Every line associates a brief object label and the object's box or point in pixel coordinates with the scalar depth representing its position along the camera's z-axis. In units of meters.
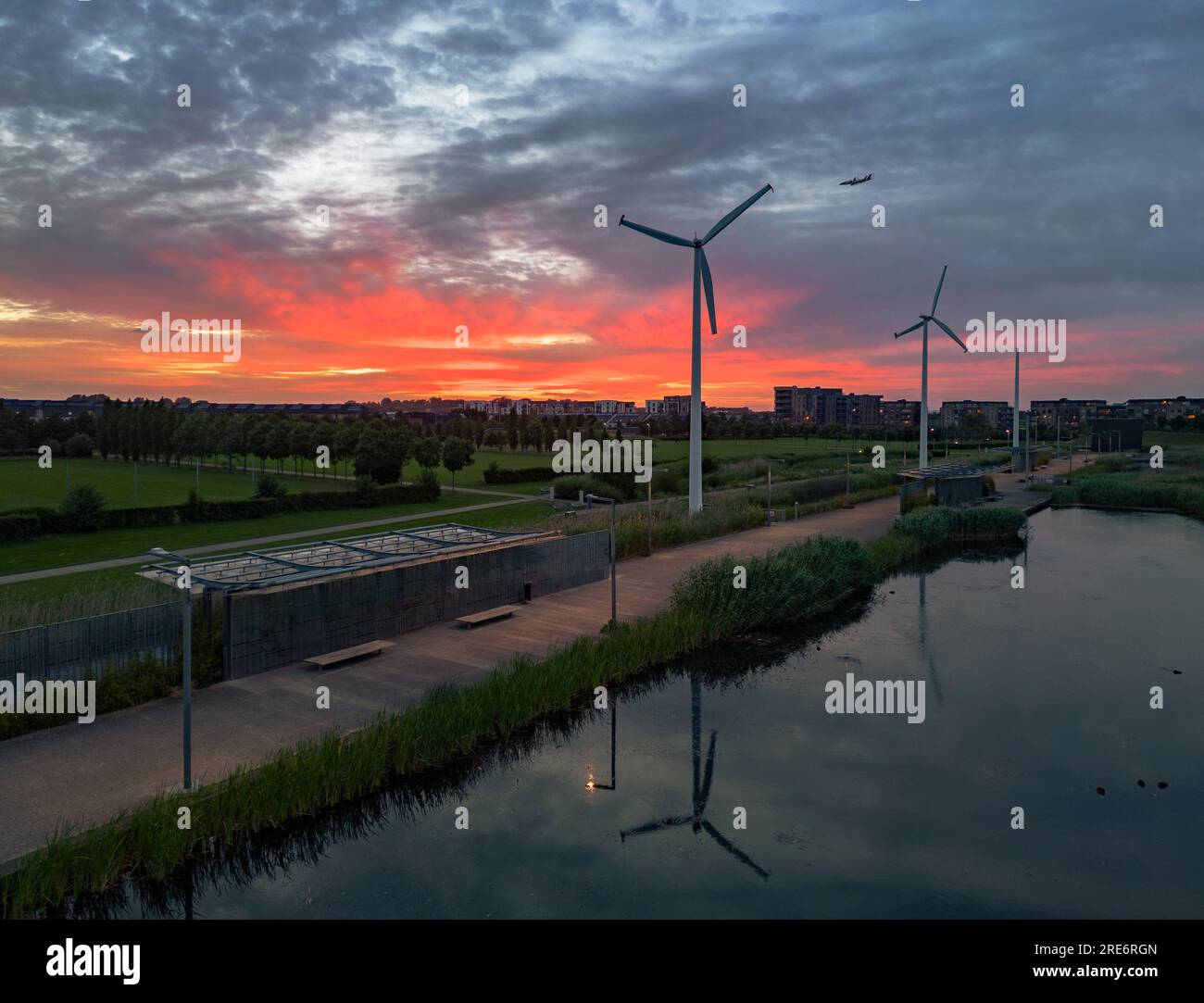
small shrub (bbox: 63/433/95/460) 106.06
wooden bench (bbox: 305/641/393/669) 19.38
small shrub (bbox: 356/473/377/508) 59.84
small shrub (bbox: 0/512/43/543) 41.41
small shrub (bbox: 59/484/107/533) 44.75
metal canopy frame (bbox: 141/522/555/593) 18.86
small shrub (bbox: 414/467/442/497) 65.20
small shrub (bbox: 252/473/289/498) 55.62
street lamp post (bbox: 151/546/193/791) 12.59
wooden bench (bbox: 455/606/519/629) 23.64
